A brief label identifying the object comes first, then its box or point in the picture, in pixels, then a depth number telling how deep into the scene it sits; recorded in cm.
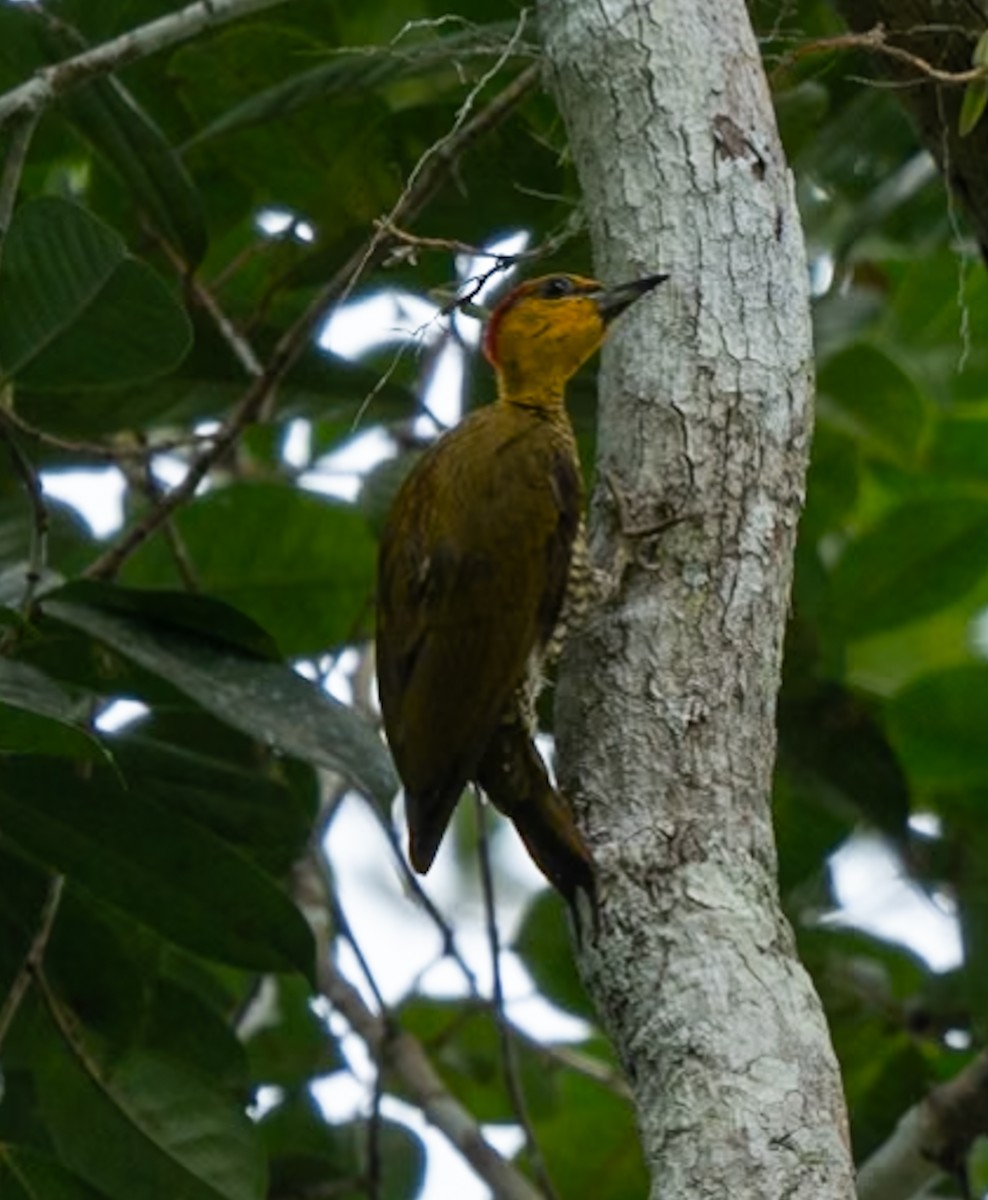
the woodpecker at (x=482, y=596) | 759
